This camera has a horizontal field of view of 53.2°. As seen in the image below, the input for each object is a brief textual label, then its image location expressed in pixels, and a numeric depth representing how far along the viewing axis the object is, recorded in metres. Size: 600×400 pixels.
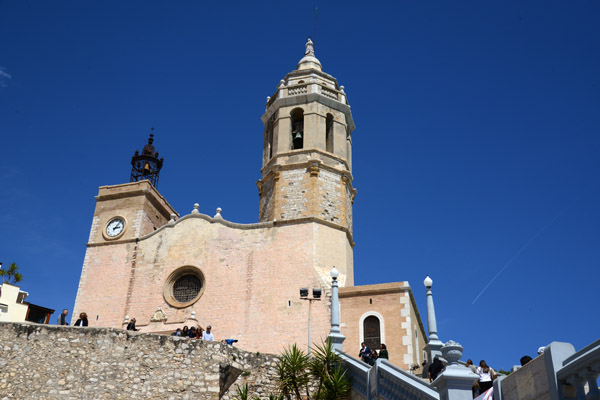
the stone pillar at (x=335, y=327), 15.77
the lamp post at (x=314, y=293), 19.25
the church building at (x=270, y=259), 23.69
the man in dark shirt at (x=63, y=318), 19.36
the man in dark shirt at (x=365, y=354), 16.59
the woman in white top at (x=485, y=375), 10.95
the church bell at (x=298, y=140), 29.78
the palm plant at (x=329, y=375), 14.12
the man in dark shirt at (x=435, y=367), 12.72
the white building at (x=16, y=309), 28.20
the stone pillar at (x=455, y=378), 8.29
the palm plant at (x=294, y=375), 15.32
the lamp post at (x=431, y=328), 13.98
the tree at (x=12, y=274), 37.97
